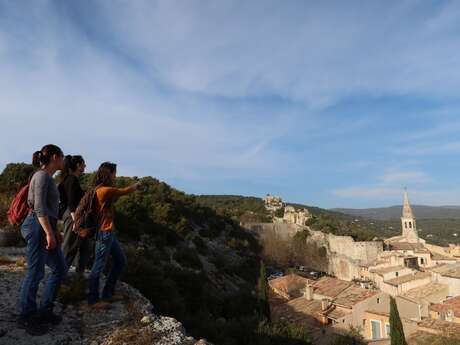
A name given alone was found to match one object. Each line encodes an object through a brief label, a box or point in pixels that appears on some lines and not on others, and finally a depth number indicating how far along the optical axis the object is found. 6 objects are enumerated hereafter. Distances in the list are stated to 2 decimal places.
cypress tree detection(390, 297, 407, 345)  17.42
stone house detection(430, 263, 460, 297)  29.47
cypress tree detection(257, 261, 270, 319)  14.74
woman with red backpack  3.98
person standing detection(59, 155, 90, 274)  5.78
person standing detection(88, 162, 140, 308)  4.92
